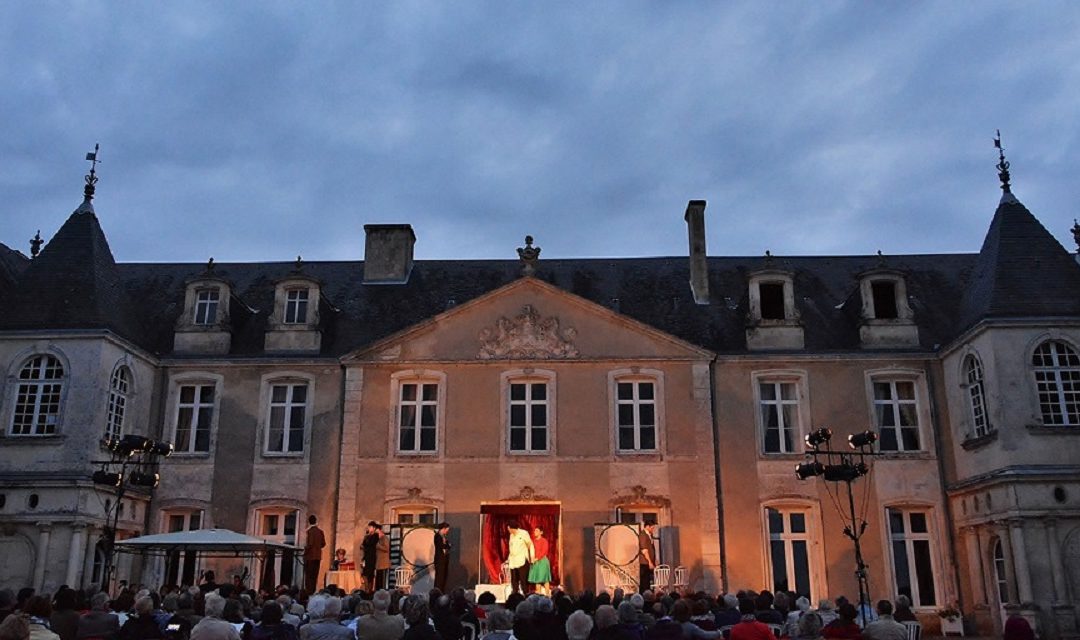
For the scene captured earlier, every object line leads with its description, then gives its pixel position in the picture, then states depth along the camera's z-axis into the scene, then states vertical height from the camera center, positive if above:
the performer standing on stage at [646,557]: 18.86 +0.60
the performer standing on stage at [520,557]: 18.73 +0.59
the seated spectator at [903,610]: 10.66 -0.22
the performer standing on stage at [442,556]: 18.89 +0.60
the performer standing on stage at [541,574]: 18.62 +0.27
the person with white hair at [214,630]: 7.85 -0.33
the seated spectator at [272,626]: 8.71 -0.34
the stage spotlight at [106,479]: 16.94 +1.83
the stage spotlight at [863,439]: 16.83 +2.51
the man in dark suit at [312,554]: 18.66 +0.63
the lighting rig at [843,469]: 16.30 +2.01
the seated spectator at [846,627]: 9.40 -0.35
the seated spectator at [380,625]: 8.52 -0.31
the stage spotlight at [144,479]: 17.13 +1.85
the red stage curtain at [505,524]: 20.08 +1.30
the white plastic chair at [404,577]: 19.09 +0.21
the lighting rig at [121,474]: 16.92 +1.95
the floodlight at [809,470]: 17.02 +2.04
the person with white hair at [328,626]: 8.44 -0.32
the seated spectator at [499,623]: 8.71 -0.30
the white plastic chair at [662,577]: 19.09 +0.22
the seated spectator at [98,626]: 9.20 -0.35
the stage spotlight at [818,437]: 16.93 +2.58
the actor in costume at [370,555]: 18.78 +0.62
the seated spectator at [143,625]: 8.96 -0.33
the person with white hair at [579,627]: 8.69 -0.33
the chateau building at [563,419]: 19.11 +3.48
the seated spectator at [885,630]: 8.98 -0.36
